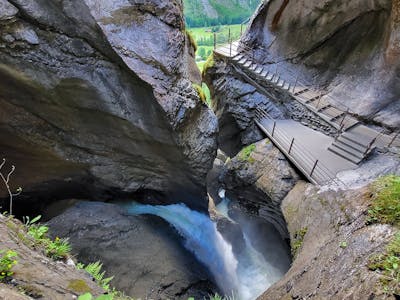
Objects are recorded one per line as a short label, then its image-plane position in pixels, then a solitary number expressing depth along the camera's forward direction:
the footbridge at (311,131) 10.73
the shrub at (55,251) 4.60
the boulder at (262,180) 11.02
